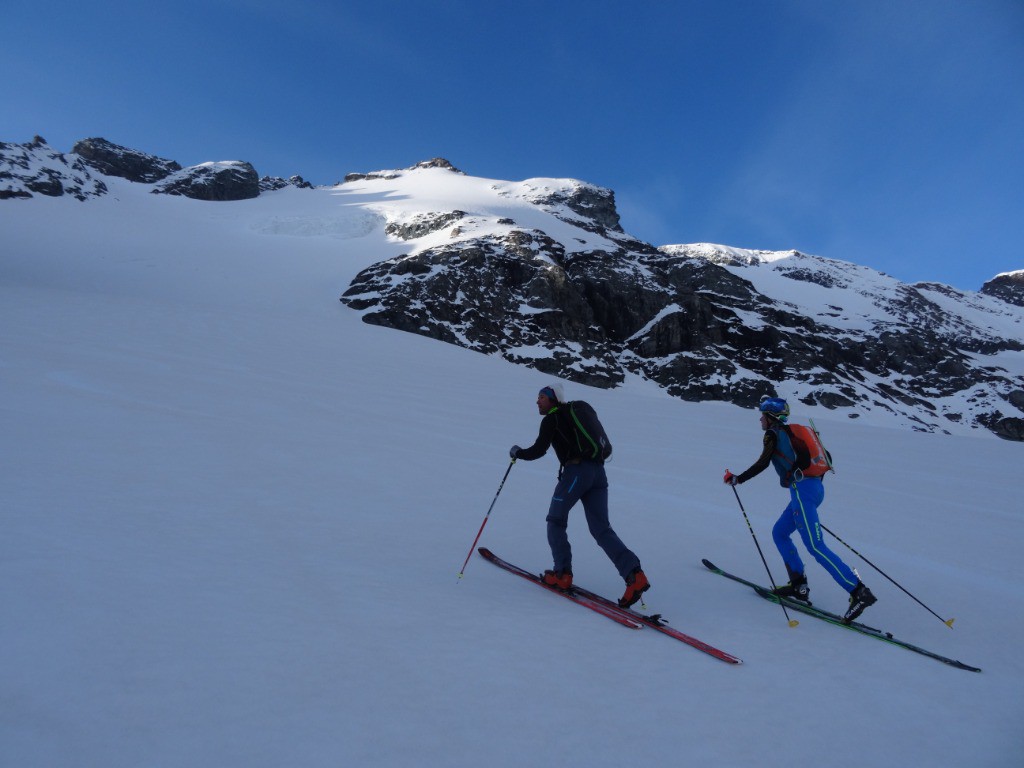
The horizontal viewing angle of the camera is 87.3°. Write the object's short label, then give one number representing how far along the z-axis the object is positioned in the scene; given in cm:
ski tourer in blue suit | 532
